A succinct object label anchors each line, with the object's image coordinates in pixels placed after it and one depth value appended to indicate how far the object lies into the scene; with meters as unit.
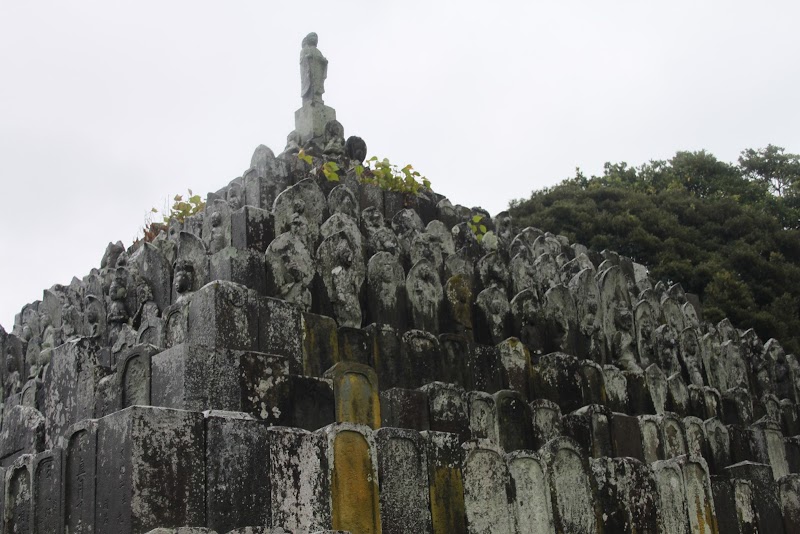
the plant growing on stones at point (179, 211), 10.95
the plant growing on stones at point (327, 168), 10.52
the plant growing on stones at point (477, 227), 12.07
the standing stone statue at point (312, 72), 12.17
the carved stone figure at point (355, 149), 11.71
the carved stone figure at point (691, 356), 12.35
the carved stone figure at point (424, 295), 9.70
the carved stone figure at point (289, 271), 8.60
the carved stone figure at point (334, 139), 11.52
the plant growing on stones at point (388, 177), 11.34
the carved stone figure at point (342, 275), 9.01
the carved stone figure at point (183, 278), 8.55
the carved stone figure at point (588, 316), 11.12
